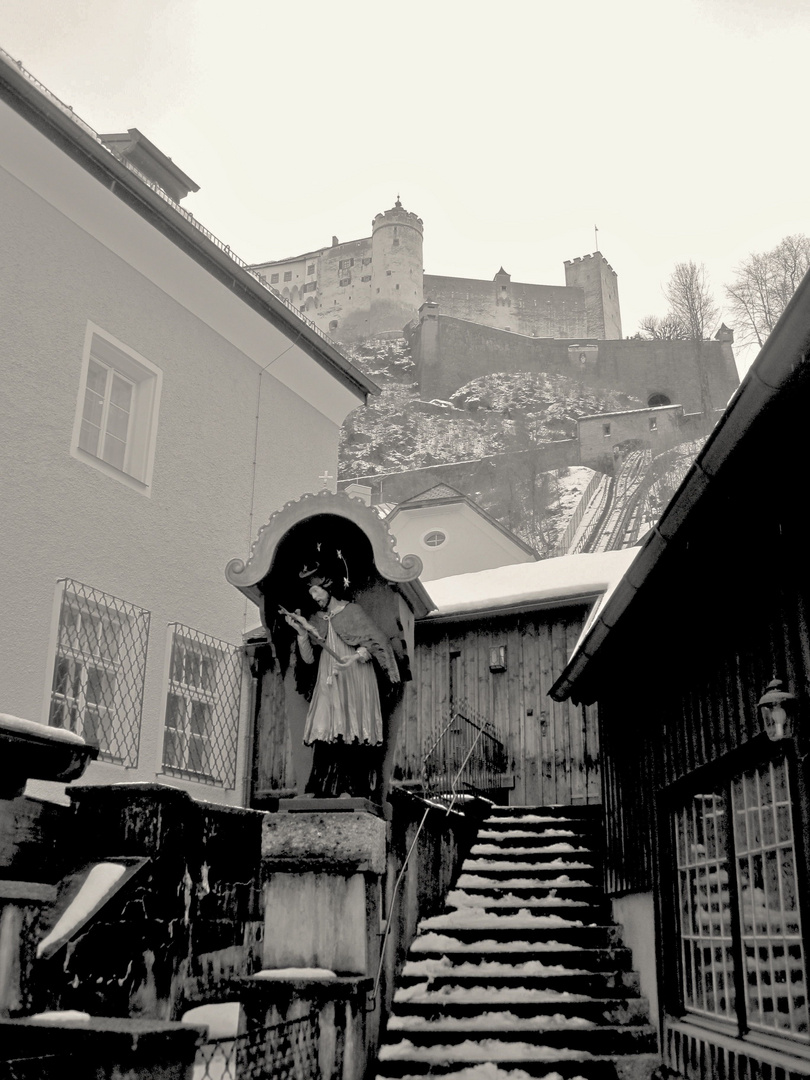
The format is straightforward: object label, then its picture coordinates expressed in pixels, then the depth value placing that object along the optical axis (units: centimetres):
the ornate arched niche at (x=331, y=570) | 727
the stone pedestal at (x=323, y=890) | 611
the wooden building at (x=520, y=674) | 1263
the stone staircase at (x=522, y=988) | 677
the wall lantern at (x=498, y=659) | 1329
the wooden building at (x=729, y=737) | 471
